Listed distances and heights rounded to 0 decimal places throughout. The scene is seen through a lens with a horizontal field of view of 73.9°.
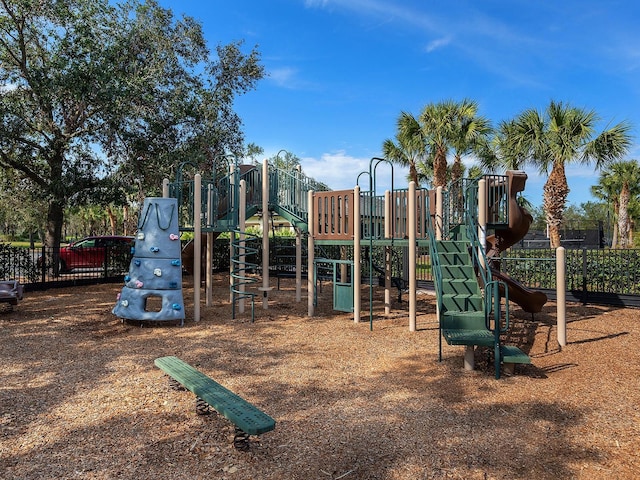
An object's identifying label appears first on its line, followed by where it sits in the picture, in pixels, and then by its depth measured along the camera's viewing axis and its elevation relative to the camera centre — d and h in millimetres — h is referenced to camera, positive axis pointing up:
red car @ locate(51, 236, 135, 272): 15562 -117
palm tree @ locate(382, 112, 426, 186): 20100 +5096
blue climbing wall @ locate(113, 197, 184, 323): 8258 -367
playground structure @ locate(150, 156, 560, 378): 6172 +438
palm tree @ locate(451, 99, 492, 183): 19016 +5291
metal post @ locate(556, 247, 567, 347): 6496 -771
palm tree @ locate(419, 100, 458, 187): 19328 +5382
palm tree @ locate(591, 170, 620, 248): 33281 +4878
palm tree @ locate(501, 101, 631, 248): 14492 +3582
